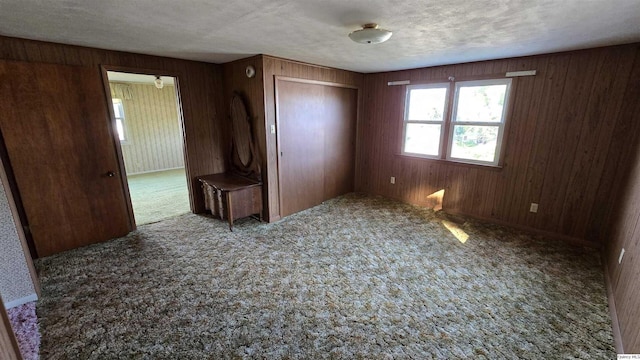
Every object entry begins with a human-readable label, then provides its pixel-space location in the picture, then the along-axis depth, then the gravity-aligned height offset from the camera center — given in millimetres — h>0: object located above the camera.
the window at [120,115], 6324 +199
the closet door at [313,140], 3871 -268
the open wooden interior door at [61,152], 2641 -304
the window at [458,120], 3645 +54
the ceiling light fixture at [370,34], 2082 +692
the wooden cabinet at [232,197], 3557 -1000
